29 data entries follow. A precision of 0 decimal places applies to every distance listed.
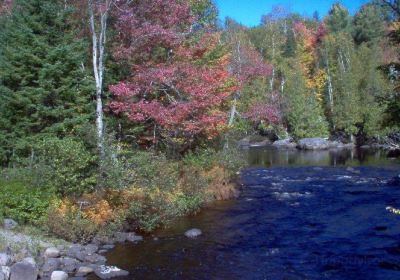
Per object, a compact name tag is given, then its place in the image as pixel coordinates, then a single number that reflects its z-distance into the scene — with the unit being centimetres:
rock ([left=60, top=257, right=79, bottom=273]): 1315
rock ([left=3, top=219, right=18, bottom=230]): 1495
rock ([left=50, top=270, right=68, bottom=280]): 1225
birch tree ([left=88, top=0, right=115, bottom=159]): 1983
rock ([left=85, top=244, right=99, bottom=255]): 1459
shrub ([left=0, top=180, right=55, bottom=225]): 1551
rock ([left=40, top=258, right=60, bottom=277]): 1280
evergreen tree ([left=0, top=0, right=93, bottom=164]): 1944
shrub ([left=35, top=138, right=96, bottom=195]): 1634
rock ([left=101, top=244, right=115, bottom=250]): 1538
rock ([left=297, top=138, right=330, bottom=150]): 5509
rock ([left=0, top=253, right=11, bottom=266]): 1228
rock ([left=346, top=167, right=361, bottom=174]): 3322
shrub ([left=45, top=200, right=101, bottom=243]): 1534
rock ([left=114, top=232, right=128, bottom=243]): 1629
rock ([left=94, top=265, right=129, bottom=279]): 1280
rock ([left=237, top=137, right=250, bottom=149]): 6211
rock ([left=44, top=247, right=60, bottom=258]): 1364
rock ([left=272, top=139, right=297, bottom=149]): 5843
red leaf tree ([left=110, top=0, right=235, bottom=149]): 2127
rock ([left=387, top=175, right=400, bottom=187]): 2703
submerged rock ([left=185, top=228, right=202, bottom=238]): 1704
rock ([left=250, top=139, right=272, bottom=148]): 6243
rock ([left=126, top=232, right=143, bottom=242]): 1644
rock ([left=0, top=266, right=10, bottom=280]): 1167
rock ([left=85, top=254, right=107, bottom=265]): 1388
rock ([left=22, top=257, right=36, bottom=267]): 1252
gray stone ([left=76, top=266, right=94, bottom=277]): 1299
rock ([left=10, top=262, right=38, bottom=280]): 1195
